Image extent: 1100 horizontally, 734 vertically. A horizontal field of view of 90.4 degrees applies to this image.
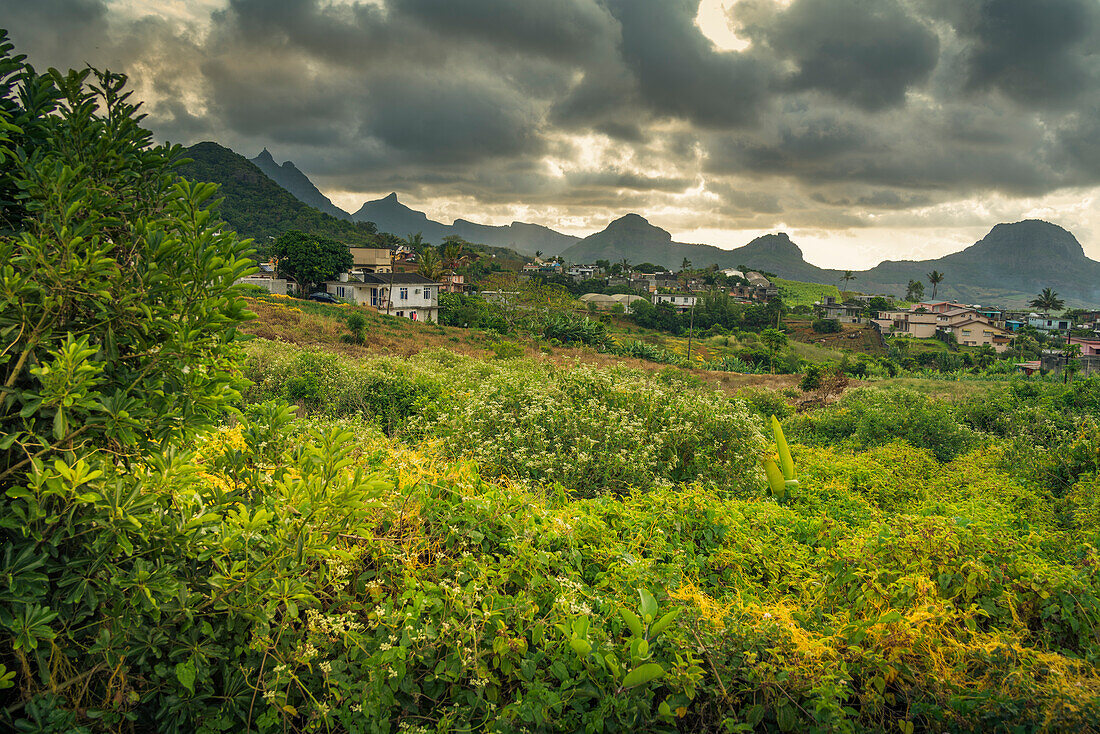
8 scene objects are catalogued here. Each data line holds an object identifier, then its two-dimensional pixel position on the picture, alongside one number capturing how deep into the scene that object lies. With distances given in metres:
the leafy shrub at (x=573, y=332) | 48.80
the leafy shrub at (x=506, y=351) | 25.74
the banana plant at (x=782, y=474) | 6.35
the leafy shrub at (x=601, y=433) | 5.25
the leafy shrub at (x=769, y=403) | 17.08
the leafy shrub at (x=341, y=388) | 9.66
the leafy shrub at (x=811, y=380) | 25.91
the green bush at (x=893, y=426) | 9.95
